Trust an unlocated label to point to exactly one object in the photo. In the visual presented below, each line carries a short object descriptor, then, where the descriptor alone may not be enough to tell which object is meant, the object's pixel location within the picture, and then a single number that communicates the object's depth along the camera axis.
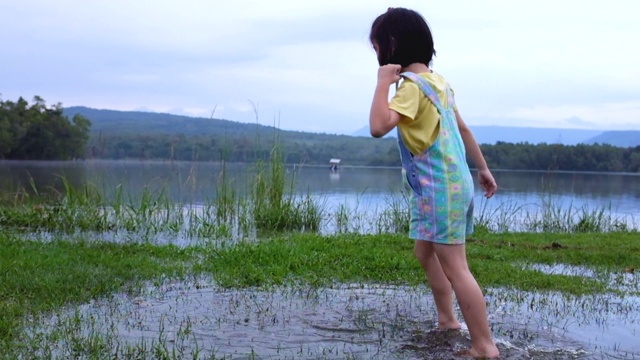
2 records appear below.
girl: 2.99
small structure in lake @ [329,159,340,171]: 31.63
